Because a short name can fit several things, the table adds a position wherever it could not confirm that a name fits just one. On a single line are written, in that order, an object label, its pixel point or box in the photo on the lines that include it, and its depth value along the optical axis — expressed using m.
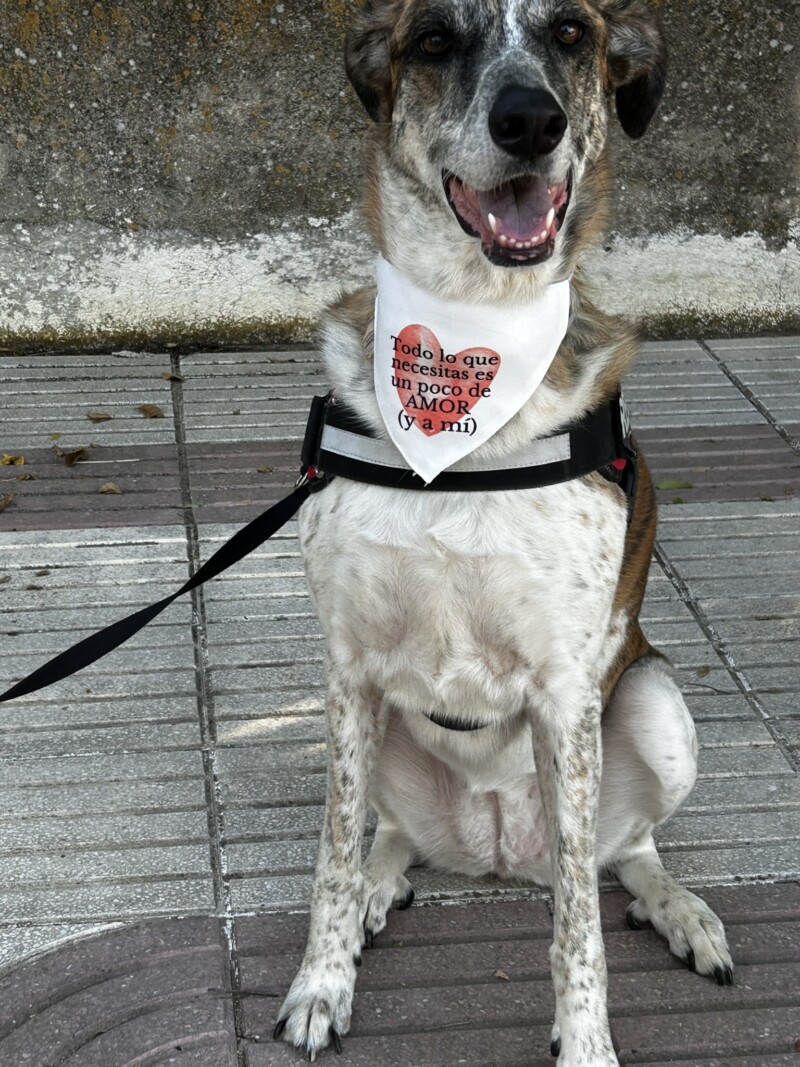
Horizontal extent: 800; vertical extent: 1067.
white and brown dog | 2.42
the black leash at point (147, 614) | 2.77
